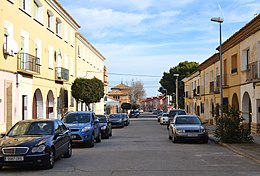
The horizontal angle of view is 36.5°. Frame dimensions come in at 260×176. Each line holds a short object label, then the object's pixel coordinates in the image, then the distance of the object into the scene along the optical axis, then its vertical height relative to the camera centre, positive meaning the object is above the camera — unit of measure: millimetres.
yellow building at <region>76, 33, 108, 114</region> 44900 +5431
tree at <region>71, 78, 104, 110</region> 39594 +1161
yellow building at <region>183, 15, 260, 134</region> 22828 +1957
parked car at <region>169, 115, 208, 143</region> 19203 -1423
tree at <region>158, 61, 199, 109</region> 75625 +4871
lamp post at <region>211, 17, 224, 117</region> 23422 +4859
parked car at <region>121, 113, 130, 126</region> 42244 -1997
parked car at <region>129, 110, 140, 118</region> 86338 -2840
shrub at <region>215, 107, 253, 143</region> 19094 -1374
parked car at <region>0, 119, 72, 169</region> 10641 -1187
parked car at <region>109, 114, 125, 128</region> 38594 -1884
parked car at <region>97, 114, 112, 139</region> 23097 -1506
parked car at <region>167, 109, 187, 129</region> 38253 -1079
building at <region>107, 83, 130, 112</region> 121100 +1968
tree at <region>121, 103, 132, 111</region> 96000 -1154
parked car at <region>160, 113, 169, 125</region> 45703 -2107
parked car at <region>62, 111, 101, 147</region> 17172 -1095
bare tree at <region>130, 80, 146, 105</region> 118938 +3099
